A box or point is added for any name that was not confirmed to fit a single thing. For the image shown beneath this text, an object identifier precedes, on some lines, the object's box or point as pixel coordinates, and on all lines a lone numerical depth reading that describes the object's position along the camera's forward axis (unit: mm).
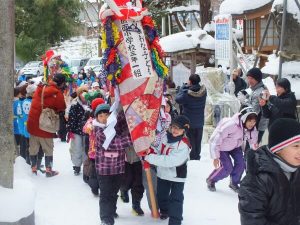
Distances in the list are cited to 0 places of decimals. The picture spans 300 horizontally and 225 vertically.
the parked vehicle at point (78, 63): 43336
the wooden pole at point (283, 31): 11849
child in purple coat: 9666
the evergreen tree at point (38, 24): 50367
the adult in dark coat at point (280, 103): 9553
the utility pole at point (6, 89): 7095
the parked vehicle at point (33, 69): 43147
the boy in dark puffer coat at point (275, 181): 4194
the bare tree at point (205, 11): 24171
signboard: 16800
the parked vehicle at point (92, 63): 41045
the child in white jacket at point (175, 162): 7663
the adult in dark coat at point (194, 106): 12566
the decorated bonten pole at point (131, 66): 8445
